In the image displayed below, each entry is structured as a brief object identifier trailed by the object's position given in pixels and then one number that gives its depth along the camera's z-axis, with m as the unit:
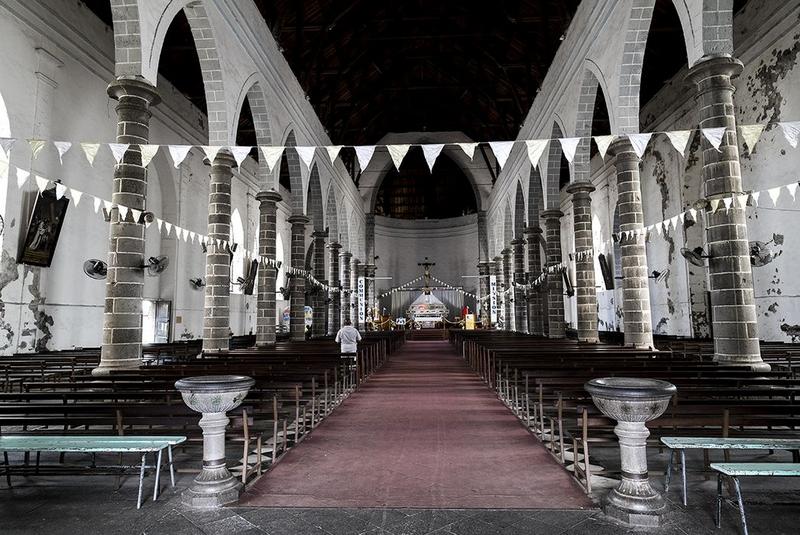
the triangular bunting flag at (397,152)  8.76
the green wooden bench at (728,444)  4.00
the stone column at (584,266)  14.64
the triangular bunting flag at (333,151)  9.36
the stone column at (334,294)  24.93
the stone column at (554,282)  17.73
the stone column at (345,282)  27.27
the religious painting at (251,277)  19.20
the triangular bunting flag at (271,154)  9.47
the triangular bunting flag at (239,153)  9.66
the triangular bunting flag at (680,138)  7.77
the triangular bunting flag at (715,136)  7.70
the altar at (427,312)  37.50
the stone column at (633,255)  11.35
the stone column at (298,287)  18.58
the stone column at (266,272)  15.36
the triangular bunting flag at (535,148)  8.57
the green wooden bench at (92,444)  4.08
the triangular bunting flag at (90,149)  7.57
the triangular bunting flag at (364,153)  8.89
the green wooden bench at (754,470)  3.42
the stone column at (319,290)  21.81
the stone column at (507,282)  27.81
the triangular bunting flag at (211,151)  9.47
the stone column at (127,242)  8.22
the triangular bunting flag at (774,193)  7.93
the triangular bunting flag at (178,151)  8.40
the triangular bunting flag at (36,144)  7.22
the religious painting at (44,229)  11.49
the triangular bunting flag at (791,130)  7.11
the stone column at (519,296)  24.72
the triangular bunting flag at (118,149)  7.79
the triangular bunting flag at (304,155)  9.62
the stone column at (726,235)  7.82
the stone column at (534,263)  20.80
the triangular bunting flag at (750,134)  7.22
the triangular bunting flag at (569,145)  8.71
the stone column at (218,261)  11.83
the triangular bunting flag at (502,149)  8.41
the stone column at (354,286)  29.38
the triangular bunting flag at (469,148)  8.54
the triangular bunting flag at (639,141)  8.16
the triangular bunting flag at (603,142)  8.95
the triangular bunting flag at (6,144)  6.59
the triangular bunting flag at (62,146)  7.37
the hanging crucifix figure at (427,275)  35.62
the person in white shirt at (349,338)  11.33
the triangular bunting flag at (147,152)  8.23
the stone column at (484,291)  33.97
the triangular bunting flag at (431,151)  8.75
